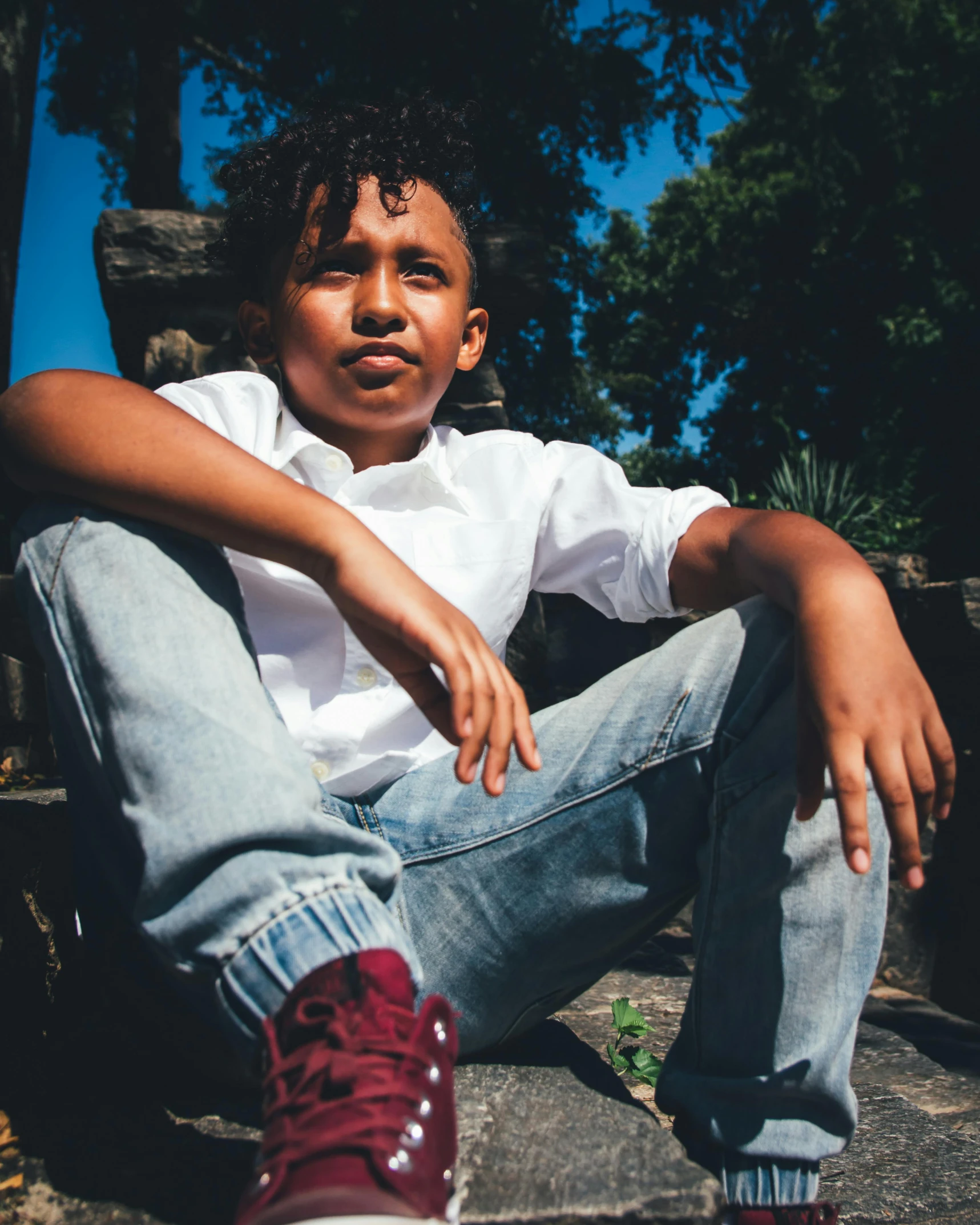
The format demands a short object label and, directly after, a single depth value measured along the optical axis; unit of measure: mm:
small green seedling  720
